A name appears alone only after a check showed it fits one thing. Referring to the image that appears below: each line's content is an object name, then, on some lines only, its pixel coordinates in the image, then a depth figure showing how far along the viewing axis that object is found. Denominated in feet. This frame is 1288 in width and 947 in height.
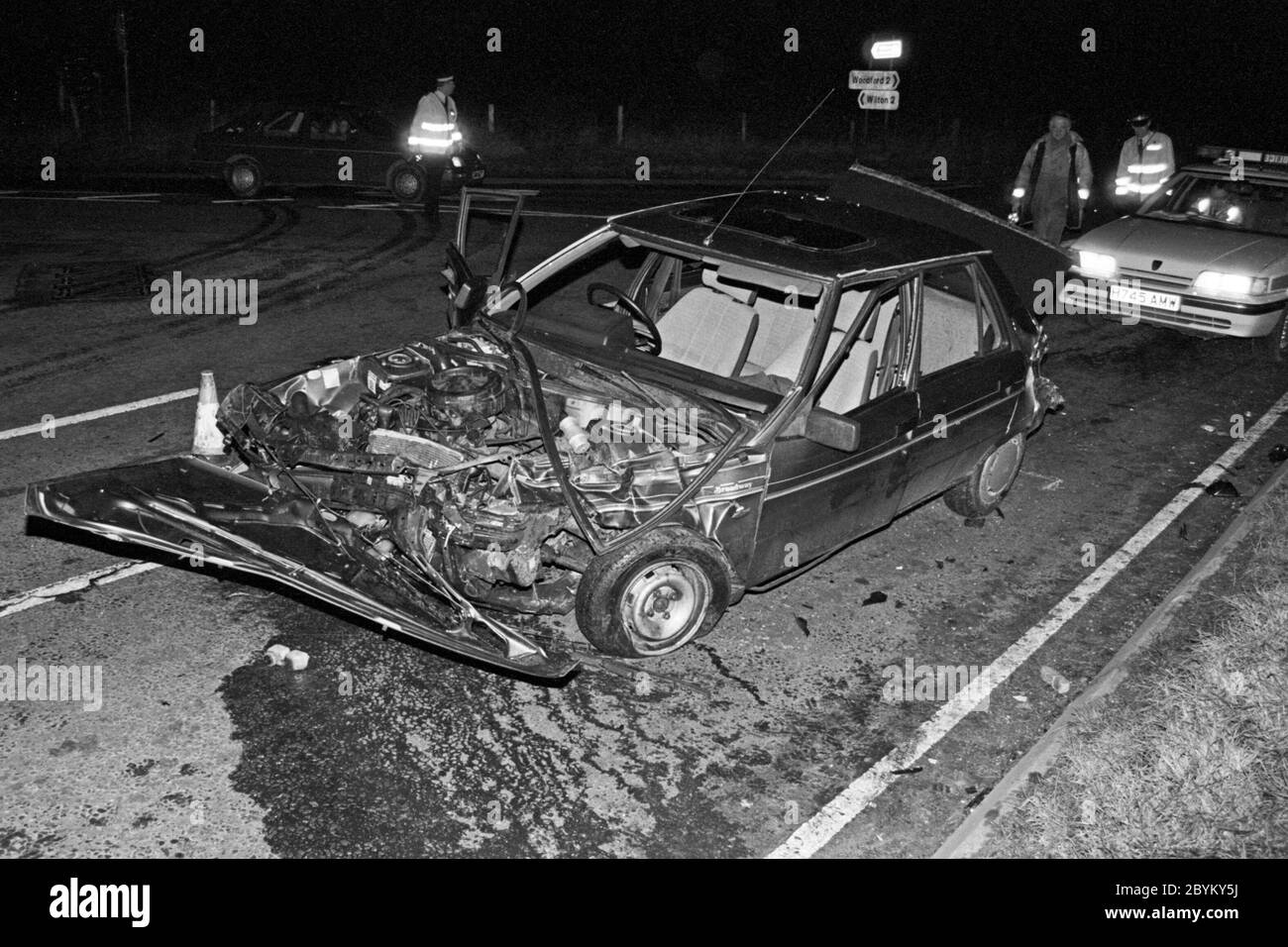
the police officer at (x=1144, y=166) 40.40
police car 32.81
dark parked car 54.44
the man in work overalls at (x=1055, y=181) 39.09
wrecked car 15.87
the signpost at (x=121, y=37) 64.99
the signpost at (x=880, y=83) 50.42
